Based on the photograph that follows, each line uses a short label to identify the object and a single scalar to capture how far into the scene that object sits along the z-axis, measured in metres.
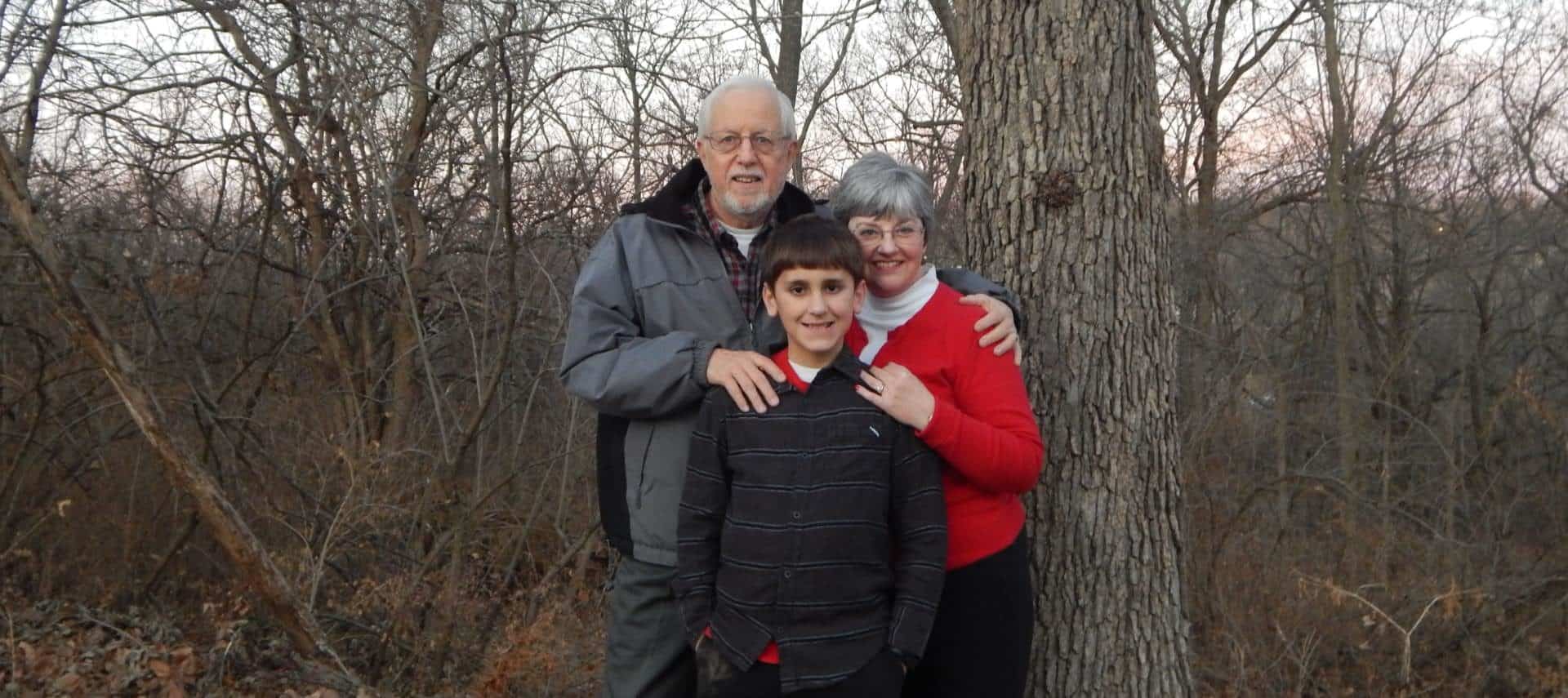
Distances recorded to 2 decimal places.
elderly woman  2.35
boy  2.26
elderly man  2.61
